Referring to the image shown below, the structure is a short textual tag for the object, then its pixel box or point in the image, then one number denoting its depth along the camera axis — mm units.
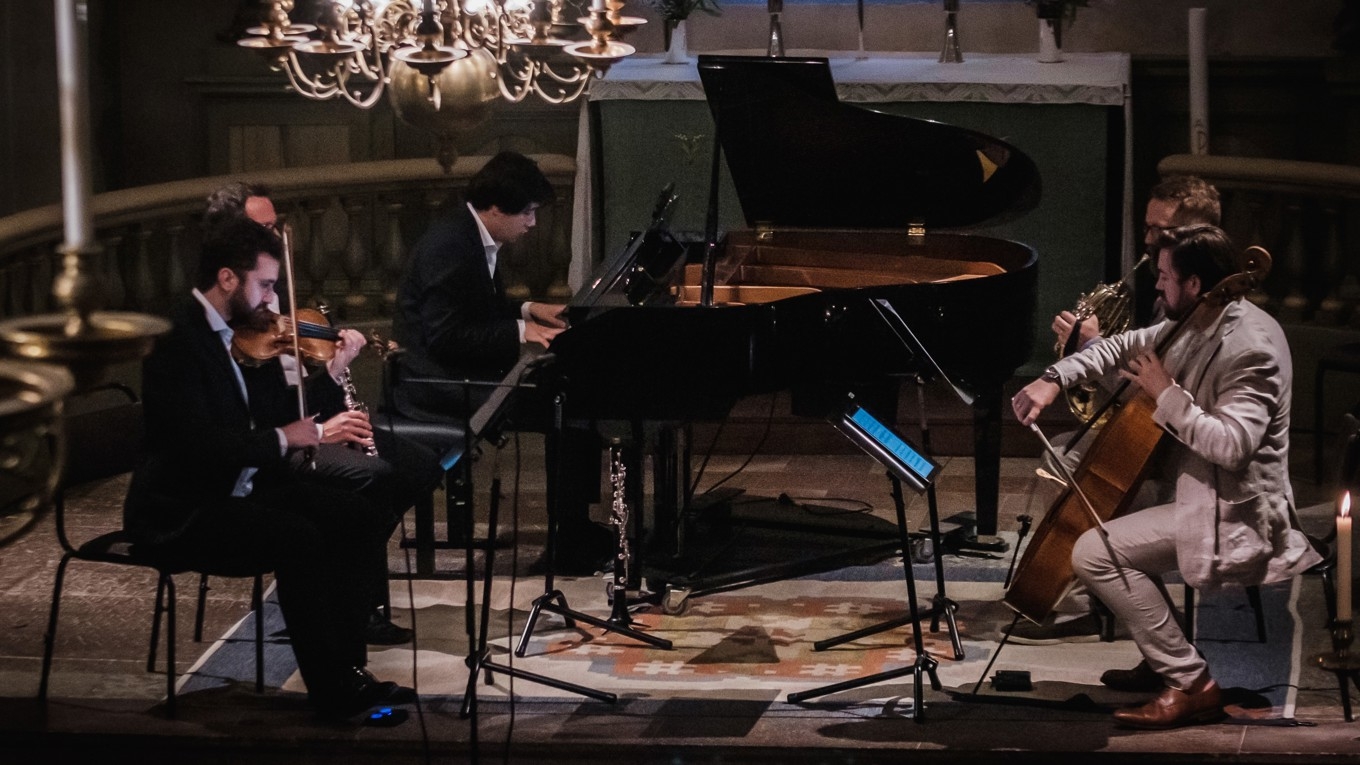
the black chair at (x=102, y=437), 12953
